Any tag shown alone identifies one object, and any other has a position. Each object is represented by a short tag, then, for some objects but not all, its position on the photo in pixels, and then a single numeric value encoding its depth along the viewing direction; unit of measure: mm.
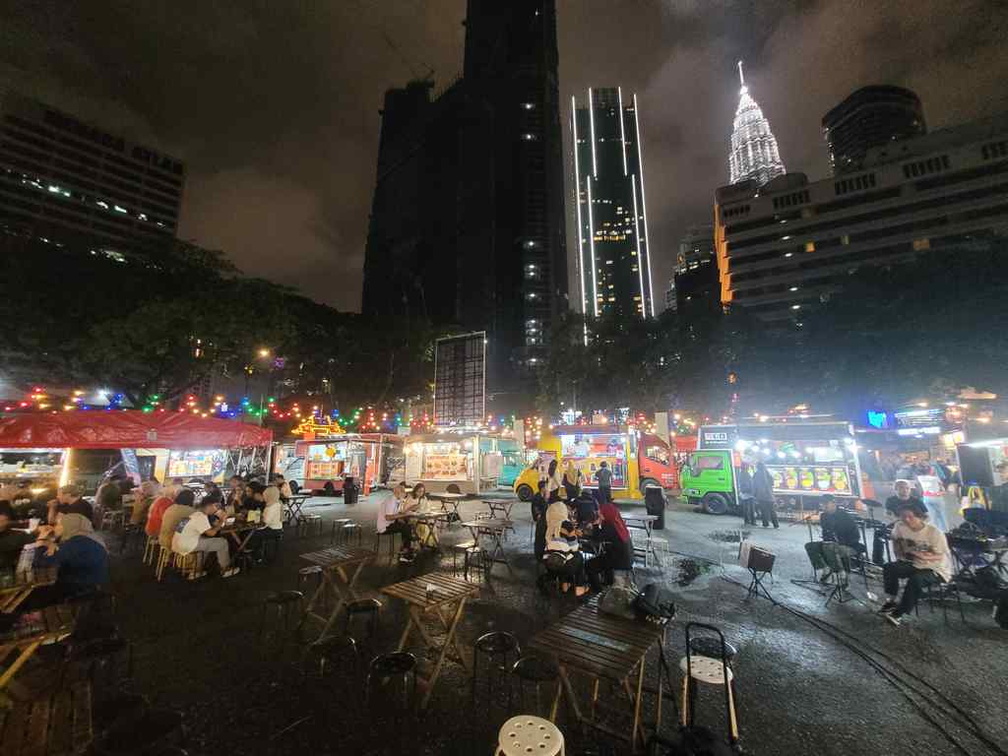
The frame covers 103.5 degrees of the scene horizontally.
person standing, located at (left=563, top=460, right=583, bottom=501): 10969
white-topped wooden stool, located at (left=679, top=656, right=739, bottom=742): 2799
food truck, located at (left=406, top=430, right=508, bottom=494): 19734
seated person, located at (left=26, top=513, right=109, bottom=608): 4797
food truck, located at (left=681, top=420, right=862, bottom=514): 12938
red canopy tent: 7492
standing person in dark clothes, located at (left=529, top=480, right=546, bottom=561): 7786
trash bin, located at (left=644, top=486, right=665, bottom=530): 11523
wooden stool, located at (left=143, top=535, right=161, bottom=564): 8070
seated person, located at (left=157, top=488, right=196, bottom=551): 7406
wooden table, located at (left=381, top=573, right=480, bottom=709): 3758
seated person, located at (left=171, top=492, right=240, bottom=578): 6918
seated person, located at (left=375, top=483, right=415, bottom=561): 8469
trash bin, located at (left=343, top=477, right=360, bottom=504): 16969
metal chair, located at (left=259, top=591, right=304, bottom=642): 4728
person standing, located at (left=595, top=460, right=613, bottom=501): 13522
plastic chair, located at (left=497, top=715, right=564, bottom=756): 2229
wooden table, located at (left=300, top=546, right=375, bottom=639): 4789
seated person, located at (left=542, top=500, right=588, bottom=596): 6207
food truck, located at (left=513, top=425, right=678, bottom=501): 16312
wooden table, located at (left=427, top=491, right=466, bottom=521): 9742
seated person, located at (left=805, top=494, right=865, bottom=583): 6426
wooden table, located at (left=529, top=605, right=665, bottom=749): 2737
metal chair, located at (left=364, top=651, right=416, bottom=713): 3432
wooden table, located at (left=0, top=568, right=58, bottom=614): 4039
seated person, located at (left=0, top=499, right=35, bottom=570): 5746
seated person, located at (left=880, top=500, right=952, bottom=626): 5391
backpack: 3299
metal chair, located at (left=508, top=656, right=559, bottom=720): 3155
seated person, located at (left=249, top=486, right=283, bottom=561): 8031
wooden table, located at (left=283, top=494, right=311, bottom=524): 11902
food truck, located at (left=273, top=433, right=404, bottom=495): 20172
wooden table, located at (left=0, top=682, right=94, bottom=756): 2756
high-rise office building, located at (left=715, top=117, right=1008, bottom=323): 46250
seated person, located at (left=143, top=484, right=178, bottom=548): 8305
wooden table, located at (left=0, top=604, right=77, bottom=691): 2908
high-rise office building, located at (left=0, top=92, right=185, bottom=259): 48656
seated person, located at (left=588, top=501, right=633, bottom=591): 6277
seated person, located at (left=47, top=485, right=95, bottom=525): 6294
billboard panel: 27062
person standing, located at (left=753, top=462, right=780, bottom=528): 11664
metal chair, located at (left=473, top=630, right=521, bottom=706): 3652
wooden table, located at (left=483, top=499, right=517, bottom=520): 11484
